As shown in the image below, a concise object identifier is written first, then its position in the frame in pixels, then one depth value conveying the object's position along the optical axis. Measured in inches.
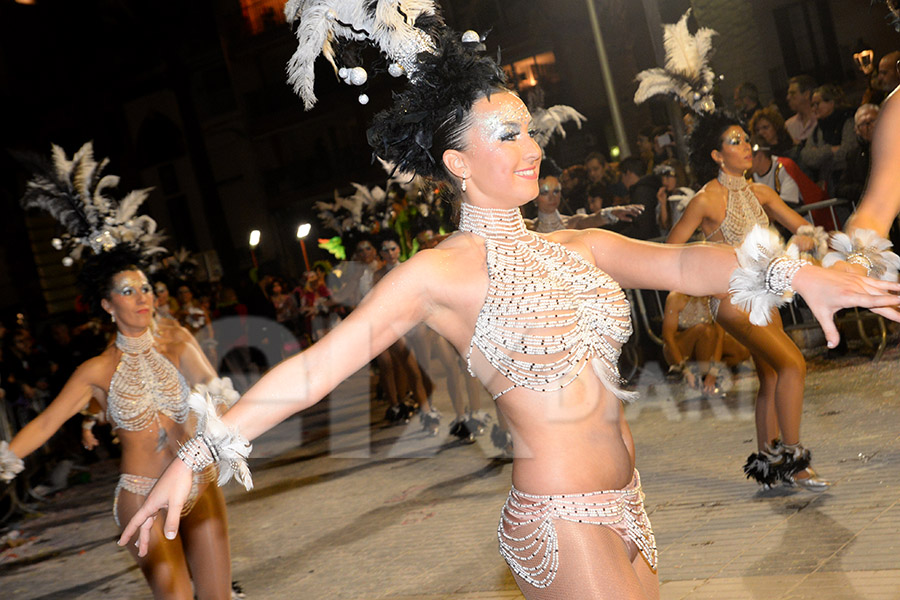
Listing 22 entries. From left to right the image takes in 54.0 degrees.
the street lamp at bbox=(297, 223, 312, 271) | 789.2
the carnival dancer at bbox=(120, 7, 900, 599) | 87.1
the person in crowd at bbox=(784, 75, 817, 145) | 338.6
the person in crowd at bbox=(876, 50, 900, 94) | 284.4
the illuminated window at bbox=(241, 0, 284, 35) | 1307.8
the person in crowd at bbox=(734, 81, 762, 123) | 360.9
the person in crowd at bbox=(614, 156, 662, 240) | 367.9
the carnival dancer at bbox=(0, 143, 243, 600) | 168.6
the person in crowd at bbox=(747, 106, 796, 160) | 346.9
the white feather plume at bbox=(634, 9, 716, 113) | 274.8
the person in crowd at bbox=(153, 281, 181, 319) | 378.3
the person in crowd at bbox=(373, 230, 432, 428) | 381.1
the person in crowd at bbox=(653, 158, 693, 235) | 353.1
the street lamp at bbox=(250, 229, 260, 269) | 927.7
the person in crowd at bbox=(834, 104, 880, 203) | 290.2
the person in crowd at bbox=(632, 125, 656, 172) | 392.8
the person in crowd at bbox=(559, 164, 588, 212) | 406.3
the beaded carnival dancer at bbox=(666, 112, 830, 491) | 195.0
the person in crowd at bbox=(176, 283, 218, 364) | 507.8
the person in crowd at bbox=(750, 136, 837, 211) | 328.5
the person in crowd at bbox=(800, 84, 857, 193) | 324.8
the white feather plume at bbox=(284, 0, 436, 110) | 104.3
